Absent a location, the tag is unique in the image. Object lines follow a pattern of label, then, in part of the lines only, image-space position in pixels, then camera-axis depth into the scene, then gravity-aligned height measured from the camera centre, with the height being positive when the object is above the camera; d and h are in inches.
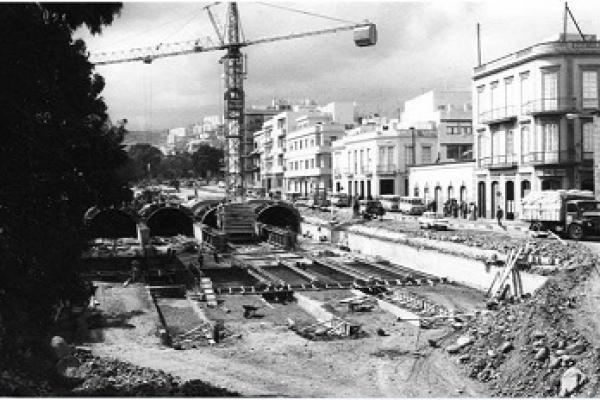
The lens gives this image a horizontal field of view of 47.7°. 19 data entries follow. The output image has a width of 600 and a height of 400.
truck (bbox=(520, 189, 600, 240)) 1228.5 -63.3
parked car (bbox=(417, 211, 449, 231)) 1531.7 -95.2
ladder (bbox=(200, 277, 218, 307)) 998.2 -164.1
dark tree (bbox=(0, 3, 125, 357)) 508.7 +20.3
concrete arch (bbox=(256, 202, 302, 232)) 1982.0 -94.3
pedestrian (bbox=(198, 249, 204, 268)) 1341.0 -150.0
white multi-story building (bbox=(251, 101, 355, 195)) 3435.0 +252.6
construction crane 2738.7 +406.6
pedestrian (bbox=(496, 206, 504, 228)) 1560.0 -82.6
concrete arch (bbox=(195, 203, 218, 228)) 2071.9 -96.6
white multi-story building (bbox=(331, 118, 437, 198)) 2511.1 +99.0
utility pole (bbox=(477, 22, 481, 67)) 1989.1 +381.0
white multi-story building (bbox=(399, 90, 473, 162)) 2516.0 +192.7
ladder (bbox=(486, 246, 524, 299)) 1003.9 -149.8
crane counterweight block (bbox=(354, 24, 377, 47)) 2407.4 +528.8
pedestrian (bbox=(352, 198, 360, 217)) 2025.1 -79.6
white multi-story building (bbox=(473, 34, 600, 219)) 1577.3 +151.4
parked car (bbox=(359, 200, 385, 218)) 1959.9 -81.3
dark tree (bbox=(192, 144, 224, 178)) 5625.0 +206.6
